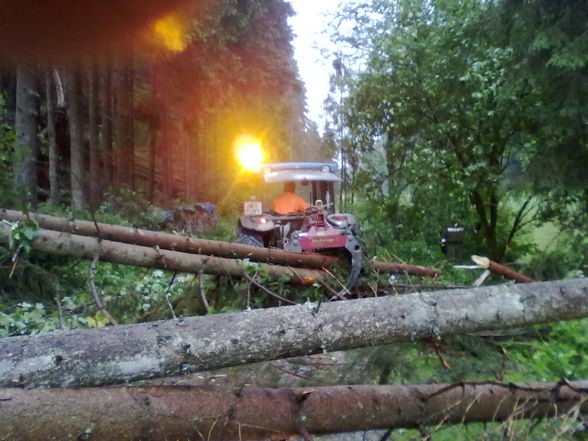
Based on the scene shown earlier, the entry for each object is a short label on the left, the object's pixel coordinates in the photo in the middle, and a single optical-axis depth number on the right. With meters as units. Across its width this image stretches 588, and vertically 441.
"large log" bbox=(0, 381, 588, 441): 2.17
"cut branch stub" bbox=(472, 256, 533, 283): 4.34
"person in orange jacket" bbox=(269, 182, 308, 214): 7.40
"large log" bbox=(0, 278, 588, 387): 2.45
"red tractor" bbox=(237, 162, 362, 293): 5.87
